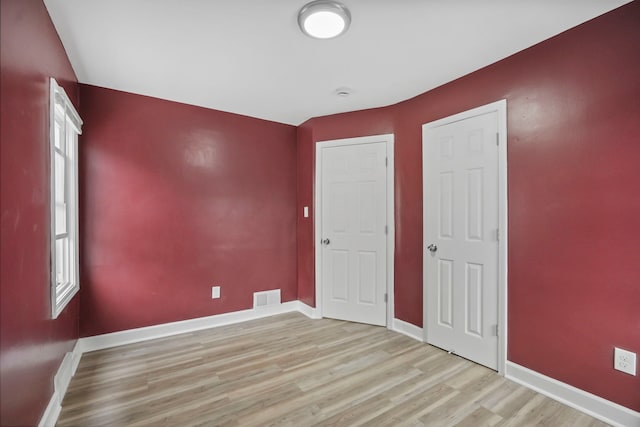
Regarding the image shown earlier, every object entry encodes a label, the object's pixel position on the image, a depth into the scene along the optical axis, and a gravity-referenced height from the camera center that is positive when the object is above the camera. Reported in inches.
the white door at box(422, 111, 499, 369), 90.7 -7.7
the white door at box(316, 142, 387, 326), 126.6 -8.5
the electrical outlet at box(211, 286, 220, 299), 128.6 -34.6
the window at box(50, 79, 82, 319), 69.8 +4.7
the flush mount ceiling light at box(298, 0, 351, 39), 63.6 +44.4
